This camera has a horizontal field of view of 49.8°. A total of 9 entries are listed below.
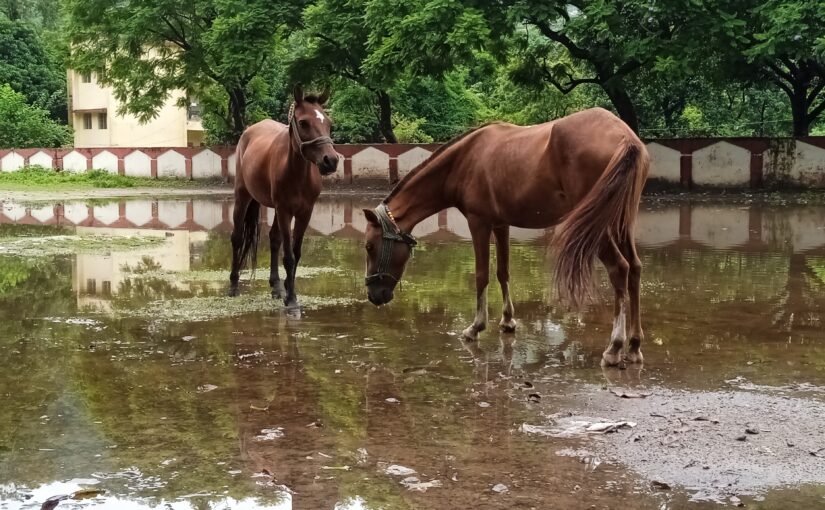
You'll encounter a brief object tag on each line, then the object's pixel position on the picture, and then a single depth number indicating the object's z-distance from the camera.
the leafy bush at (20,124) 47.03
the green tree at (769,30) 20.53
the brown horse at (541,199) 6.12
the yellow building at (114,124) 54.21
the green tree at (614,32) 22.50
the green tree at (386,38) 23.25
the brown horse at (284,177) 8.39
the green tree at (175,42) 28.89
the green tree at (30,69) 55.06
